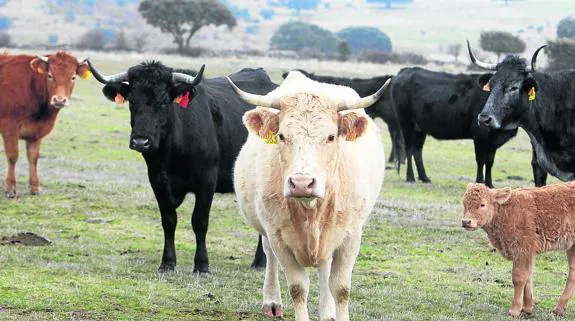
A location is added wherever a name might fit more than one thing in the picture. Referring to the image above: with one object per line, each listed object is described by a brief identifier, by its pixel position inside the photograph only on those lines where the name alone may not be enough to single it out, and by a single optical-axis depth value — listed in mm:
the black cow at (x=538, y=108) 11836
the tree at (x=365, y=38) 112438
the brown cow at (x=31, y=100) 14523
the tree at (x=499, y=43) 62000
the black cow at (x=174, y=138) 9141
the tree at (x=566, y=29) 82500
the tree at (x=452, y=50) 100838
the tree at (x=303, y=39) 101812
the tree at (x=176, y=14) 70625
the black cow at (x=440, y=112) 17297
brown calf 8086
